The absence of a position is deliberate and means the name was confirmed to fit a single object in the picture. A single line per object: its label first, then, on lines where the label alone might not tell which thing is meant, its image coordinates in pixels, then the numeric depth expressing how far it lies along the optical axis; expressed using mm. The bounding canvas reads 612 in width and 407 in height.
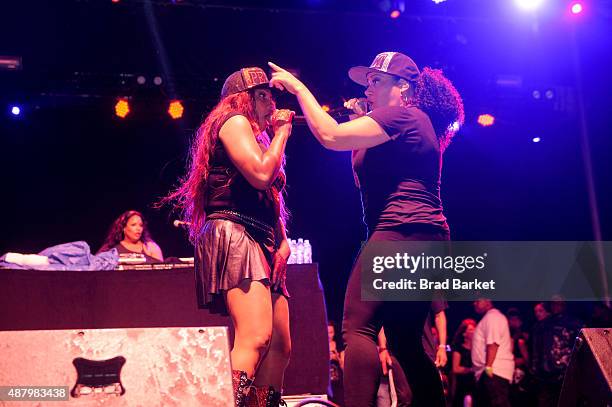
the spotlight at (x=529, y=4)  8682
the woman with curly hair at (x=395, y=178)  2893
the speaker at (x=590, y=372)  2307
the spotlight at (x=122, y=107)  8984
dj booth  4938
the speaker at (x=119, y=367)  2088
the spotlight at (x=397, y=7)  8836
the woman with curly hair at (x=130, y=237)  7258
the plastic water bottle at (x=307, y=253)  5941
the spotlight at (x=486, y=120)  9836
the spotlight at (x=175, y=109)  8922
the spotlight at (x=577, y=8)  8609
